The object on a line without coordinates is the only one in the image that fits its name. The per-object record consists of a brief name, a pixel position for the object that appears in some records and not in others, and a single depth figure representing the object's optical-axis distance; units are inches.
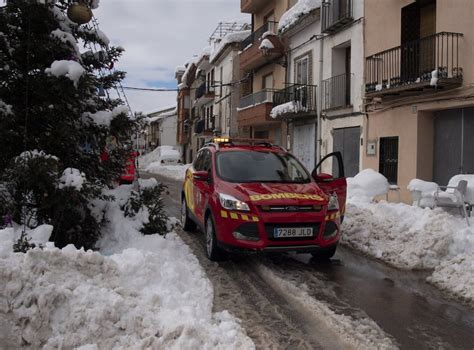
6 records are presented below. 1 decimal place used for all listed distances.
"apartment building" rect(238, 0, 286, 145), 886.4
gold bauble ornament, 216.1
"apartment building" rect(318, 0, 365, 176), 626.2
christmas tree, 203.2
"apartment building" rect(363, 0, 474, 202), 456.4
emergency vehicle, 241.1
